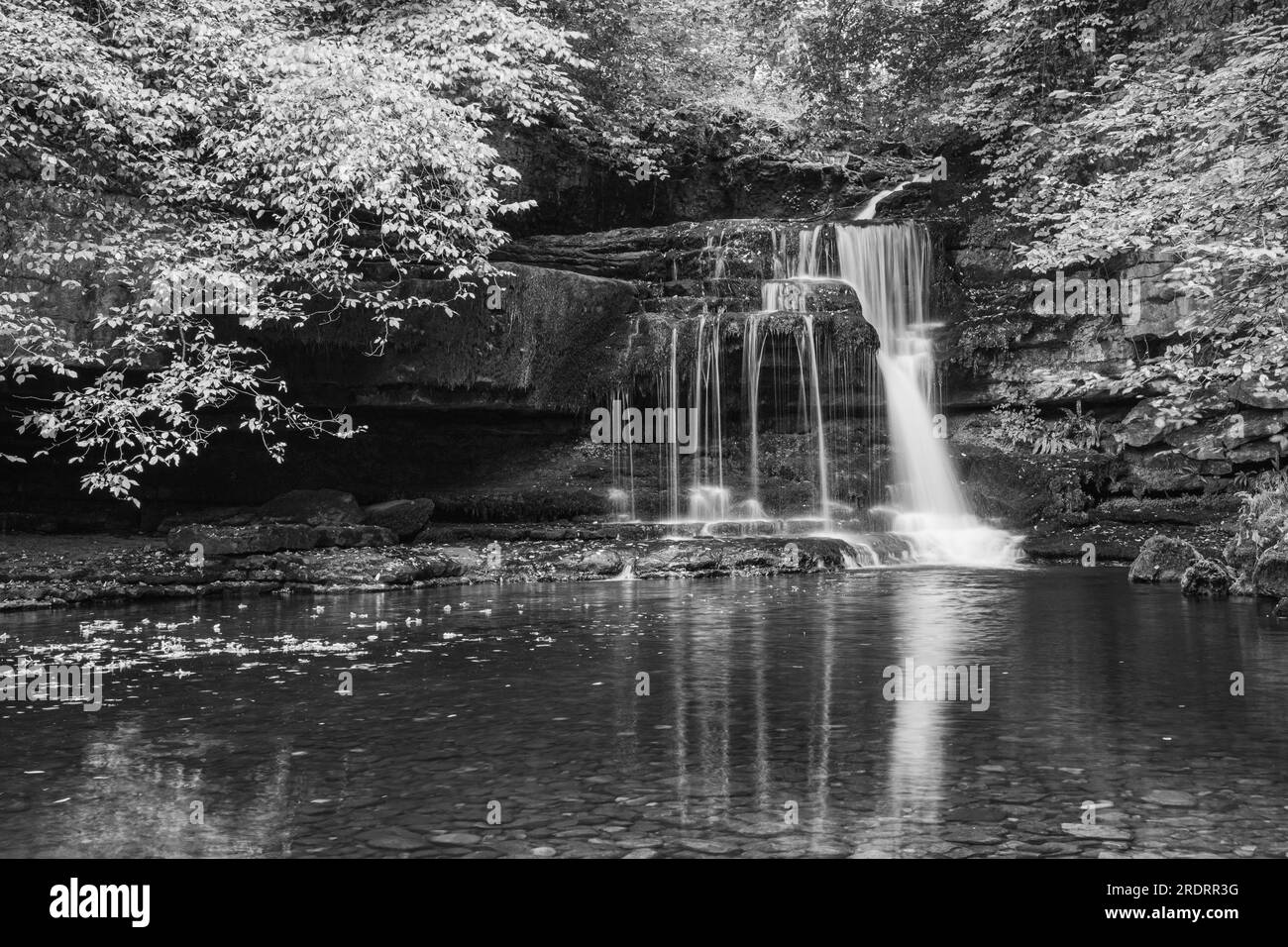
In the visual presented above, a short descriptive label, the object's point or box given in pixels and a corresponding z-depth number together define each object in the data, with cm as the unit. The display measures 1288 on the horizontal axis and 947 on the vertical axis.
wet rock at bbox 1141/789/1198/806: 458
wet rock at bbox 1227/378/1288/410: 1764
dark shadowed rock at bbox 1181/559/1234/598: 1261
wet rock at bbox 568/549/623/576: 1588
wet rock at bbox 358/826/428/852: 408
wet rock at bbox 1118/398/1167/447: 1952
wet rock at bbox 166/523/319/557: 1523
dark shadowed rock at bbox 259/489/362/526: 1755
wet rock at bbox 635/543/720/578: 1589
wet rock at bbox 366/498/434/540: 1759
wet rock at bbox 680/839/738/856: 402
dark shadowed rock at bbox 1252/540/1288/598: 1202
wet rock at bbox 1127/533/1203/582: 1410
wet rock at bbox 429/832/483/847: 413
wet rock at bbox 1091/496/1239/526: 1795
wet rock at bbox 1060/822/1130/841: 412
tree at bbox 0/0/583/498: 1433
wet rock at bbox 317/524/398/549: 1617
